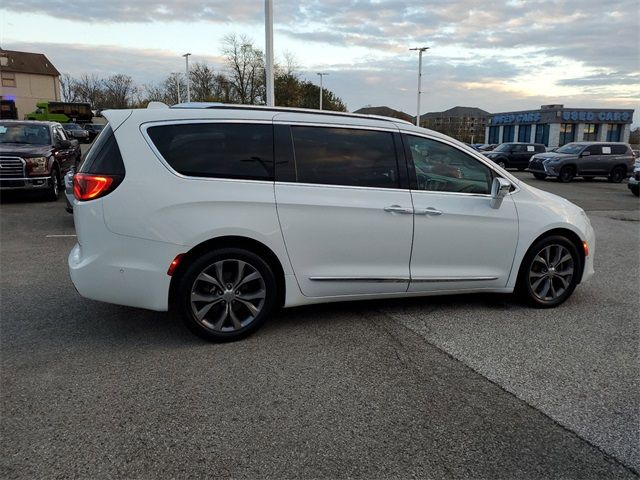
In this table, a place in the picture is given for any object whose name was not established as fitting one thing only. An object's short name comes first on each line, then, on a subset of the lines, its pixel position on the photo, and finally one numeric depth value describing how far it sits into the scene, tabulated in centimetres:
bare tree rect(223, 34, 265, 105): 4716
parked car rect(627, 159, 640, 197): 1822
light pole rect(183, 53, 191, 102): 4403
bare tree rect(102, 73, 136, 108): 8438
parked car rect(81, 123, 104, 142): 4568
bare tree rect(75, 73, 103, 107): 8675
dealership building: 5728
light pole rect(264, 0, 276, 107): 1490
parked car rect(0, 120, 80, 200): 1167
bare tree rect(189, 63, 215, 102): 5656
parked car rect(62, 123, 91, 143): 3654
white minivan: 397
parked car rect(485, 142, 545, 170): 3069
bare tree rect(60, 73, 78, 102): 9212
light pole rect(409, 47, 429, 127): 4533
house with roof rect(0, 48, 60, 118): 7750
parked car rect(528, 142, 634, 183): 2347
